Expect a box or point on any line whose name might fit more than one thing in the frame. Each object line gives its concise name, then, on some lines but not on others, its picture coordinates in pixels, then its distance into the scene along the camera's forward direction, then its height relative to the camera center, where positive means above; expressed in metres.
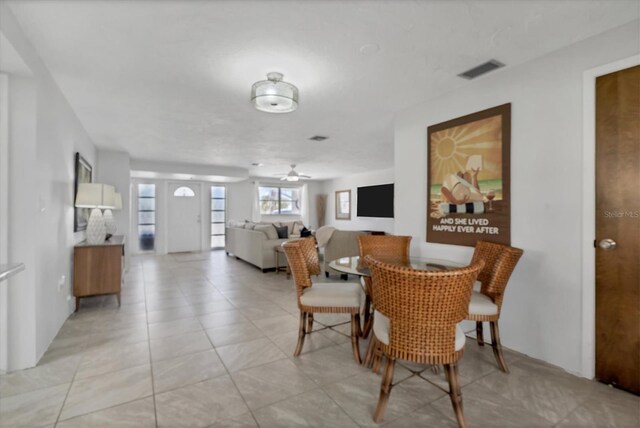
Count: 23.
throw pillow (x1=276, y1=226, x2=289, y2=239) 6.32 -0.38
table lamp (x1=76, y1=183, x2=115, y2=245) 3.45 +0.12
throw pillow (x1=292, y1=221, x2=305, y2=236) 8.19 -0.34
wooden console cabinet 3.42 -0.64
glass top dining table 2.33 -0.41
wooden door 1.92 -0.07
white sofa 5.76 -0.68
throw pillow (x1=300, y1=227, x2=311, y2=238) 6.59 -0.40
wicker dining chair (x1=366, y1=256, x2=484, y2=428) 1.46 -0.50
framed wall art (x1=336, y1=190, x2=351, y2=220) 9.77 +0.33
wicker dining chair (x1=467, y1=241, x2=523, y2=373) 2.18 -0.60
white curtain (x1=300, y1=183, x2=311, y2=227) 10.58 +0.36
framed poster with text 2.58 +0.34
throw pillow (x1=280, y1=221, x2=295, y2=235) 8.39 -0.31
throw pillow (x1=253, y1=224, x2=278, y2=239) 5.86 -0.31
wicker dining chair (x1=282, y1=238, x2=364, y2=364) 2.37 -0.64
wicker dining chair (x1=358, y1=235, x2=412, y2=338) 3.09 -0.31
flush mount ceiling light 2.55 +1.01
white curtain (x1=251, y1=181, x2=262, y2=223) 9.44 +0.28
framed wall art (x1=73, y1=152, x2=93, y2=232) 3.62 +0.28
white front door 8.43 -0.13
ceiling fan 6.99 +0.88
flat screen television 8.17 +0.40
